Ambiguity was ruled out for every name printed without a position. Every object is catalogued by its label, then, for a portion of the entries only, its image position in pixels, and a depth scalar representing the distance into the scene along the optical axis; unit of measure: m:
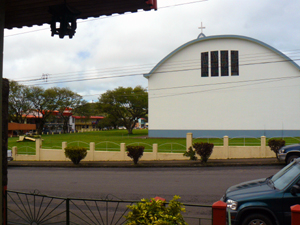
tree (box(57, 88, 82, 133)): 67.38
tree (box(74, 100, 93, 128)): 71.79
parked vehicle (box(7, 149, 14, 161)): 20.94
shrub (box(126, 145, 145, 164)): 18.19
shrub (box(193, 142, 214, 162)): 17.30
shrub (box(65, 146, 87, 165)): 19.33
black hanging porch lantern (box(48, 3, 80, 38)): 5.15
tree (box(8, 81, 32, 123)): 61.86
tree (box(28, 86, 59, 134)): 64.00
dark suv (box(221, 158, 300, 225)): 5.30
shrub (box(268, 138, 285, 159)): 17.66
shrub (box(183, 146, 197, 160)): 18.06
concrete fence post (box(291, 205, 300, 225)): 3.73
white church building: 35.50
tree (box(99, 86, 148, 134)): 55.41
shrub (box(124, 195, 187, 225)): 3.44
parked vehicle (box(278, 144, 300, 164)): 14.28
